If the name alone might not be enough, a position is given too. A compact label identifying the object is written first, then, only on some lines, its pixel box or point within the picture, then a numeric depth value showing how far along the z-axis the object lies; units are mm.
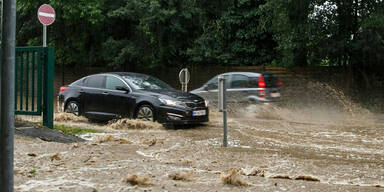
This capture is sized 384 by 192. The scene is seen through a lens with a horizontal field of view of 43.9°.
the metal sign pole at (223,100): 9781
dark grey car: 16281
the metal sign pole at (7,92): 3703
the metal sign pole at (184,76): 16984
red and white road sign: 12914
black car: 12438
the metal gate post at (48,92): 10375
